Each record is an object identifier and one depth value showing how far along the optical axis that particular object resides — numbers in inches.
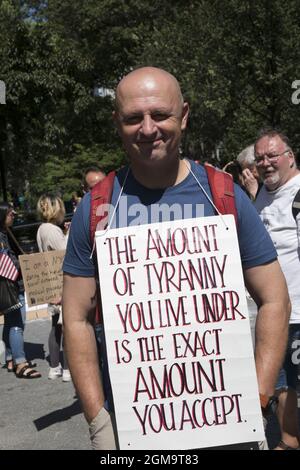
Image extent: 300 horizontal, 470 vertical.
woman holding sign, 247.3
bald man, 86.0
